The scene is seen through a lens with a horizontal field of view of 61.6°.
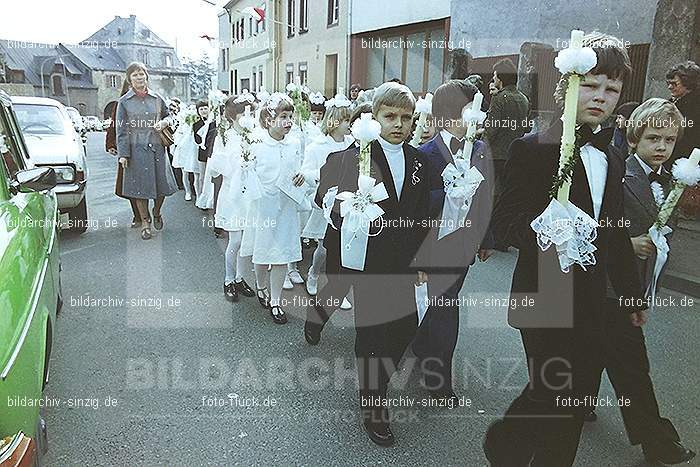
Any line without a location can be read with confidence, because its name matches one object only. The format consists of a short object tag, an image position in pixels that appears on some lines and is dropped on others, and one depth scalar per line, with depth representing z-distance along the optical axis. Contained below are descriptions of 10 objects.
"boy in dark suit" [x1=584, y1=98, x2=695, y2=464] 2.97
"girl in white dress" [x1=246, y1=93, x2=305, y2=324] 4.95
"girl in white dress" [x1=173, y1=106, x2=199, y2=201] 10.08
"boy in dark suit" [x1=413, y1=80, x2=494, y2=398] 3.58
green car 2.11
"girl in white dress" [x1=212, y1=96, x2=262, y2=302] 5.33
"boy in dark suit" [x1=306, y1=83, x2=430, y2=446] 3.30
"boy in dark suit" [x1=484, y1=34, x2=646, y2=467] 2.41
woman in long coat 7.43
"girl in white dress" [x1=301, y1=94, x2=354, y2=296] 5.47
